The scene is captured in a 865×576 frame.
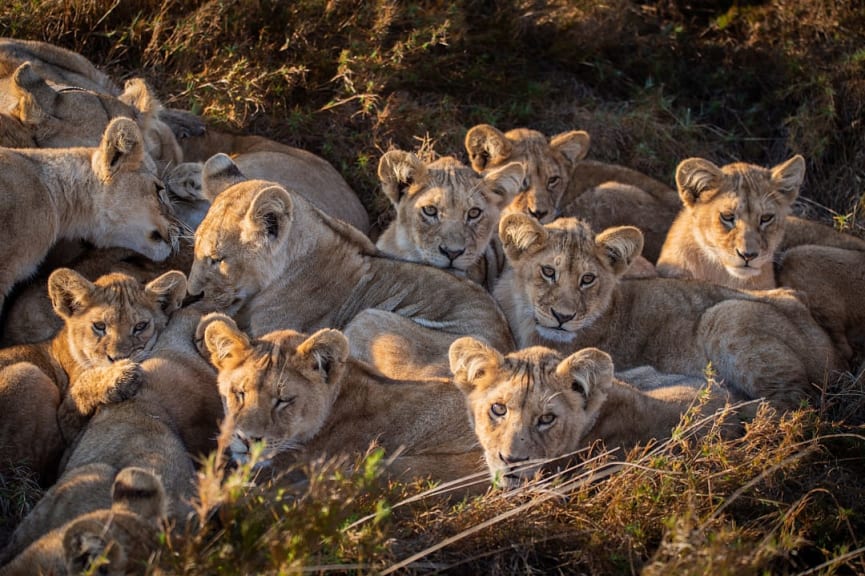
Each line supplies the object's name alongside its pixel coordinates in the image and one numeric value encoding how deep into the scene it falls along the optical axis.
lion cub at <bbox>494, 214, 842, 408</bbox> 11.64
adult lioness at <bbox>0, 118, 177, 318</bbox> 12.16
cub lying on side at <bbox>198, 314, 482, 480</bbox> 9.61
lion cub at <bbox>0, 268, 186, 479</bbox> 10.27
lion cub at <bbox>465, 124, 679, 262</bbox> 15.02
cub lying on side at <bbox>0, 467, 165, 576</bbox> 7.55
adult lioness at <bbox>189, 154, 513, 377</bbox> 11.90
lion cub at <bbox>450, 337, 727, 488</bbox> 9.37
